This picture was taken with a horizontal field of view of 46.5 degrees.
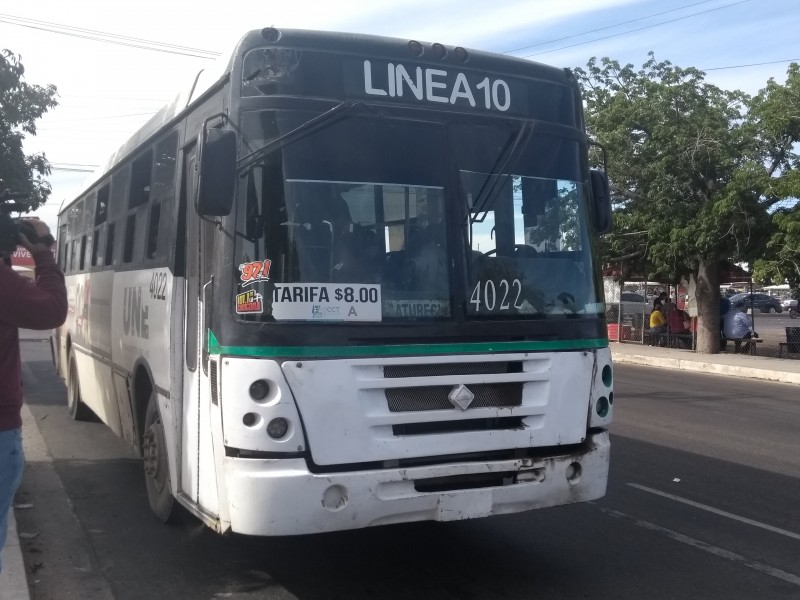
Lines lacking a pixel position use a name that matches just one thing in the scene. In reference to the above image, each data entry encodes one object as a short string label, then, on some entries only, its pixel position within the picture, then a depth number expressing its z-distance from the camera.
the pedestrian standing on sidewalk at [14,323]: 4.04
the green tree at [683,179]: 22.28
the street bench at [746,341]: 24.38
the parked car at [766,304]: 57.84
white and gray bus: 4.91
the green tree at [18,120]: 15.45
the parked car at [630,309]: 29.45
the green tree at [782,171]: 20.80
